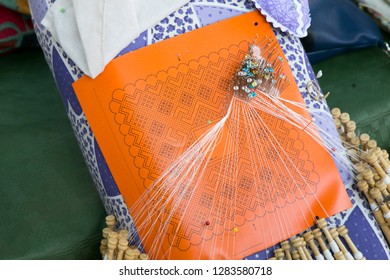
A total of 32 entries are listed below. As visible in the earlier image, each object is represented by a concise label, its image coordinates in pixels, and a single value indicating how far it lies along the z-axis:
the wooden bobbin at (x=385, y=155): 1.05
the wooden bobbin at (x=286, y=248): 0.97
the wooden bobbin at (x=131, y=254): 0.95
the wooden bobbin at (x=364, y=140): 1.06
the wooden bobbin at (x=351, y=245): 0.99
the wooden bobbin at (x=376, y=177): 1.03
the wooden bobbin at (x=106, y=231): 1.01
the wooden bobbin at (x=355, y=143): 1.06
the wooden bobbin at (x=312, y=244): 0.98
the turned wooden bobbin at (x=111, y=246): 0.97
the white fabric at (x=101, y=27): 0.94
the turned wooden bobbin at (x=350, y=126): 1.08
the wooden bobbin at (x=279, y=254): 0.96
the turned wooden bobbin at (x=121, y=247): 0.96
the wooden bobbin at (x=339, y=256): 0.97
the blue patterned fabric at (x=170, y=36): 0.99
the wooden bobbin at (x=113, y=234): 0.98
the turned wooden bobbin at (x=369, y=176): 1.01
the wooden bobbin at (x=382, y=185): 1.02
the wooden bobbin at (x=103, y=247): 1.04
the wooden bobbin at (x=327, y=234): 0.98
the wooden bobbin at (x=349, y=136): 1.08
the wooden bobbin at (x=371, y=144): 1.05
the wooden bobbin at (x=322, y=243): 0.98
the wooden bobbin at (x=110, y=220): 1.02
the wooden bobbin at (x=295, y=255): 0.97
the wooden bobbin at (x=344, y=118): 1.08
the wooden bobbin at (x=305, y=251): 0.98
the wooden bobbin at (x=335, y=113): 1.08
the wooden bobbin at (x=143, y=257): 0.95
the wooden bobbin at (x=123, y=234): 0.98
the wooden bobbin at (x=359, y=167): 1.03
